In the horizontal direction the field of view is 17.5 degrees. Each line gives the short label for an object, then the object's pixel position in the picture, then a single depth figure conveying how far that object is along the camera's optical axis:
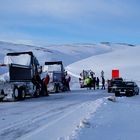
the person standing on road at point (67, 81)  44.97
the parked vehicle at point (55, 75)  40.72
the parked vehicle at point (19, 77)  26.52
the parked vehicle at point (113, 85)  35.11
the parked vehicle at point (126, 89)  34.53
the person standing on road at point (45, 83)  33.91
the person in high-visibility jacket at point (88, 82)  47.47
